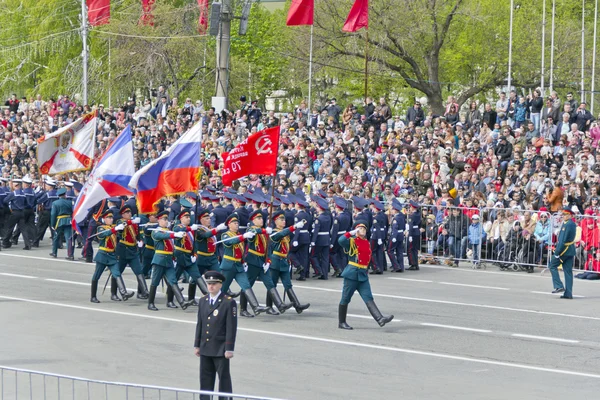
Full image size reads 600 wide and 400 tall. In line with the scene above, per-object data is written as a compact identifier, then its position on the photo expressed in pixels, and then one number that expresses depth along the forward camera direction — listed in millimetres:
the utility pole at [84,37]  41406
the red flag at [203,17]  43753
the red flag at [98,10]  42062
